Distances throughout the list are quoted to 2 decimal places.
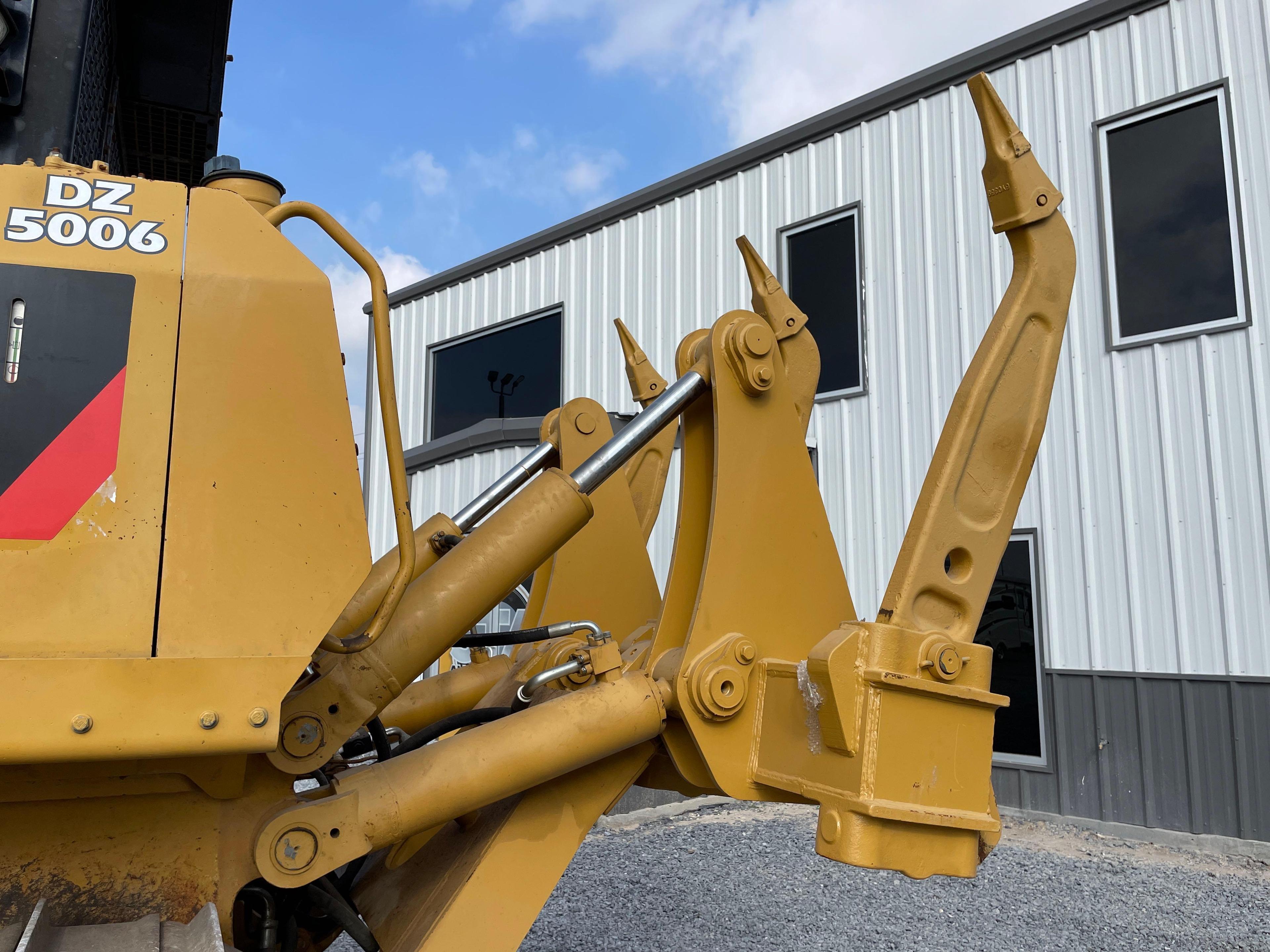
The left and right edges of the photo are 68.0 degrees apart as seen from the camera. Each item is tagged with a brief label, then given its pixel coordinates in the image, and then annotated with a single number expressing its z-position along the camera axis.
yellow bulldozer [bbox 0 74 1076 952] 1.61
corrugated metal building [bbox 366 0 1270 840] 6.82
